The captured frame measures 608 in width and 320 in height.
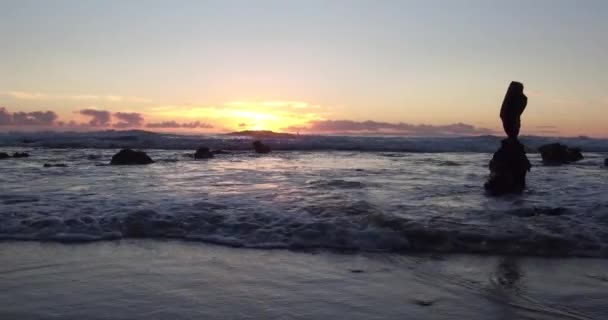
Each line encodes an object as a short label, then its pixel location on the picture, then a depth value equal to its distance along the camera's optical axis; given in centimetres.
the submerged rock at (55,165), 1847
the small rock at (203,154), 2578
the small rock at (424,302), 443
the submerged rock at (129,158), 2025
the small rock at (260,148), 3322
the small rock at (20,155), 2431
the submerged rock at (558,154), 2439
